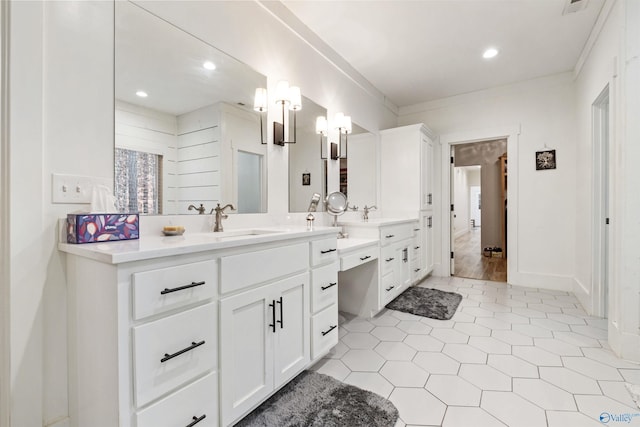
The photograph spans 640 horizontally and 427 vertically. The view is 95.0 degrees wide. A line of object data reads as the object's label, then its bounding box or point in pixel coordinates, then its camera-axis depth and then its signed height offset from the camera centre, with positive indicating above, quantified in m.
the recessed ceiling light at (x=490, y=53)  2.98 +1.66
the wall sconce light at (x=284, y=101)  2.18 +0.86
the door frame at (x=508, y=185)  3.79 +0.37
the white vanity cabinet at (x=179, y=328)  0.92 -0.43
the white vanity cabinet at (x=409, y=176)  3.68 +0.48
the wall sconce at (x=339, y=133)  2.81 +0.80
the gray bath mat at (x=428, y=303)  2.79 -0.94
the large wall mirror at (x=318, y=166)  2.47 +0.47
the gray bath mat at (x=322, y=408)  1.36 -0.97
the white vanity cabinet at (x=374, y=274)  2.67 -0.58
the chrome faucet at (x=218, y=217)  1.76 -0.02
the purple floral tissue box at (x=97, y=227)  1.15 -0.05
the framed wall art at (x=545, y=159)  3.56 +0.65
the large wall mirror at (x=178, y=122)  1.42 +0.52
